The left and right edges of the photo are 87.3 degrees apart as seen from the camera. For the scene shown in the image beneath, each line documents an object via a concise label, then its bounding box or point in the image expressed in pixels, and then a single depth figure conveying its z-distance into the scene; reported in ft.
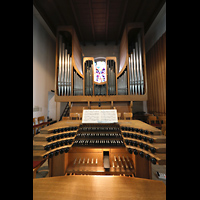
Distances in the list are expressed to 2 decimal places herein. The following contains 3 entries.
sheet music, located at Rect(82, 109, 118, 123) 6.82
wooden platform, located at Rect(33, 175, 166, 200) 3.66
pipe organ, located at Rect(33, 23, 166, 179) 5.22
